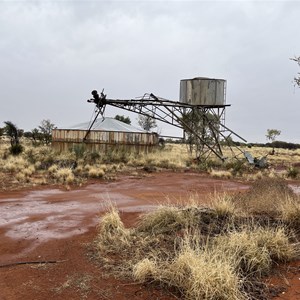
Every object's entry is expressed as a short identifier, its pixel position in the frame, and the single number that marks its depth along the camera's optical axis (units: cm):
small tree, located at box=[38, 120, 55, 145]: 4525
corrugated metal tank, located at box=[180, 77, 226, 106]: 2795
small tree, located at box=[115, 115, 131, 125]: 6656
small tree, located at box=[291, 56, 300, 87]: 1163
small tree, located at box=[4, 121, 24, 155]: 2892
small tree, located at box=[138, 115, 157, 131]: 6881
